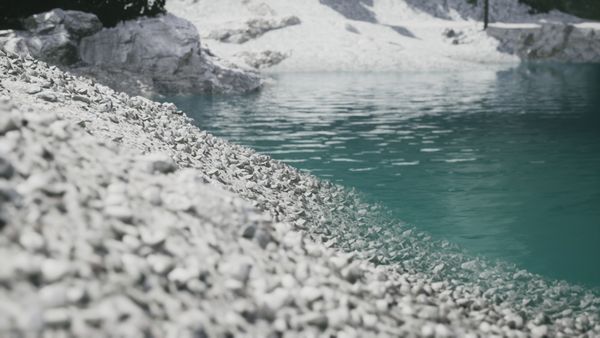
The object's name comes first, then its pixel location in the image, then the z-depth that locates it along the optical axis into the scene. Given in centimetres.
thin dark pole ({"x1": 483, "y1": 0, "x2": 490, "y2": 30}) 6093
